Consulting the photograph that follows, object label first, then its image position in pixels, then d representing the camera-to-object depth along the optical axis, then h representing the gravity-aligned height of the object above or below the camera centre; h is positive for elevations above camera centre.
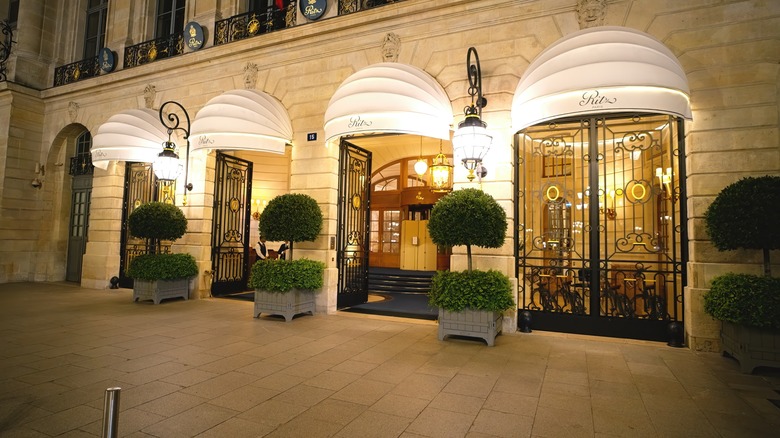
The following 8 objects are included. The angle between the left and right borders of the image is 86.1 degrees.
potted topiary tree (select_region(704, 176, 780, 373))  4.73 -0.38
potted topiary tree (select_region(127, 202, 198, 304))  9.02 -0.55
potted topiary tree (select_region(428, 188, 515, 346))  6.00 -0.50
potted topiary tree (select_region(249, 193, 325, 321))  7.48 -0.53
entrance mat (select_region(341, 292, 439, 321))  8.33 -1.39
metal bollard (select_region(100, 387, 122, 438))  1.78 -0.76
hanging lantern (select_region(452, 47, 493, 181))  6.42 +1.66
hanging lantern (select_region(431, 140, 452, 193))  11.30 +1.90
